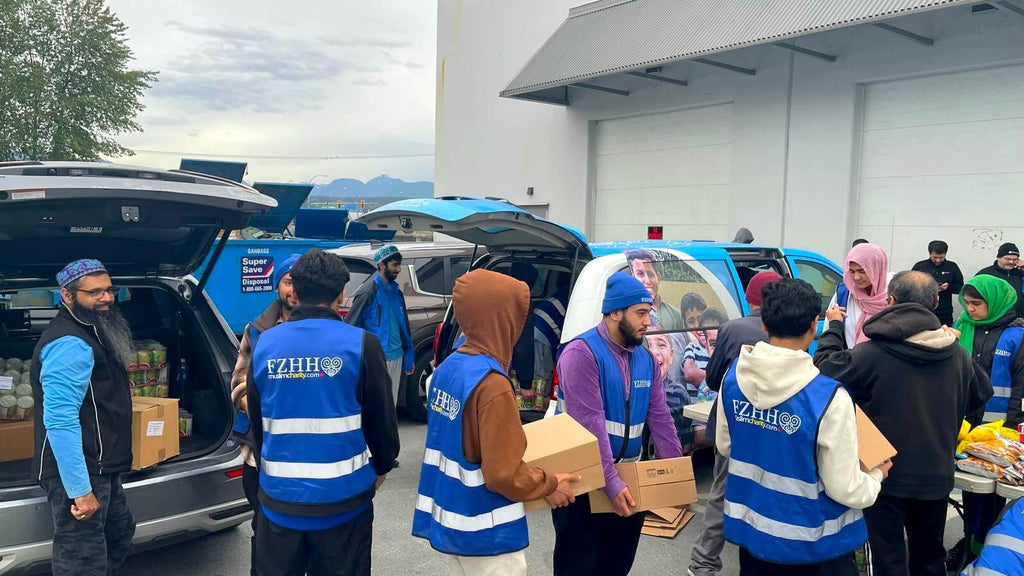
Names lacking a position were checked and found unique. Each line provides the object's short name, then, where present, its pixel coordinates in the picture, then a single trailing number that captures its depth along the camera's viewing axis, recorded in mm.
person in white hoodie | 2412
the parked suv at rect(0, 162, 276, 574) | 3070
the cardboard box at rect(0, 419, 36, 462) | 3949
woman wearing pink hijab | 4246
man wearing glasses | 2955
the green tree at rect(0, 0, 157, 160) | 21000
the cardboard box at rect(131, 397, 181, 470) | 3418
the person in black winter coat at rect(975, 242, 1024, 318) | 7461
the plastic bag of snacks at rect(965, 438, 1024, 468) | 3205
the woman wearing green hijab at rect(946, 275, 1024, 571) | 3916
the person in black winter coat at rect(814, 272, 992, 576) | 2980
